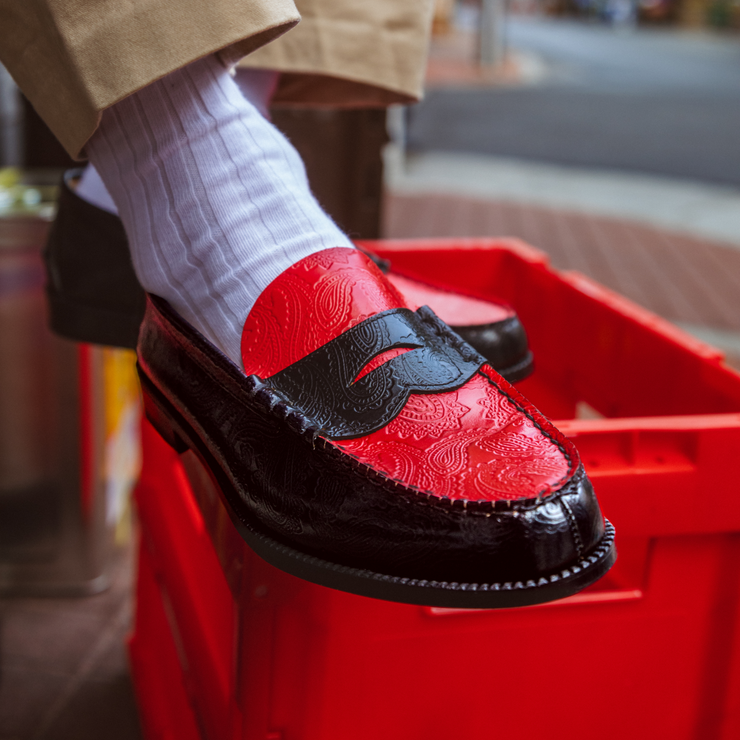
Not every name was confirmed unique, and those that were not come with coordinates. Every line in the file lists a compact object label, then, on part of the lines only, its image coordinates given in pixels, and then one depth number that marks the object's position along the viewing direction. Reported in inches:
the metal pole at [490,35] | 496.4
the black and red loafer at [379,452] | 19.9
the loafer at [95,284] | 36.8
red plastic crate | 25.1
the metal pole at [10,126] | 80.7
